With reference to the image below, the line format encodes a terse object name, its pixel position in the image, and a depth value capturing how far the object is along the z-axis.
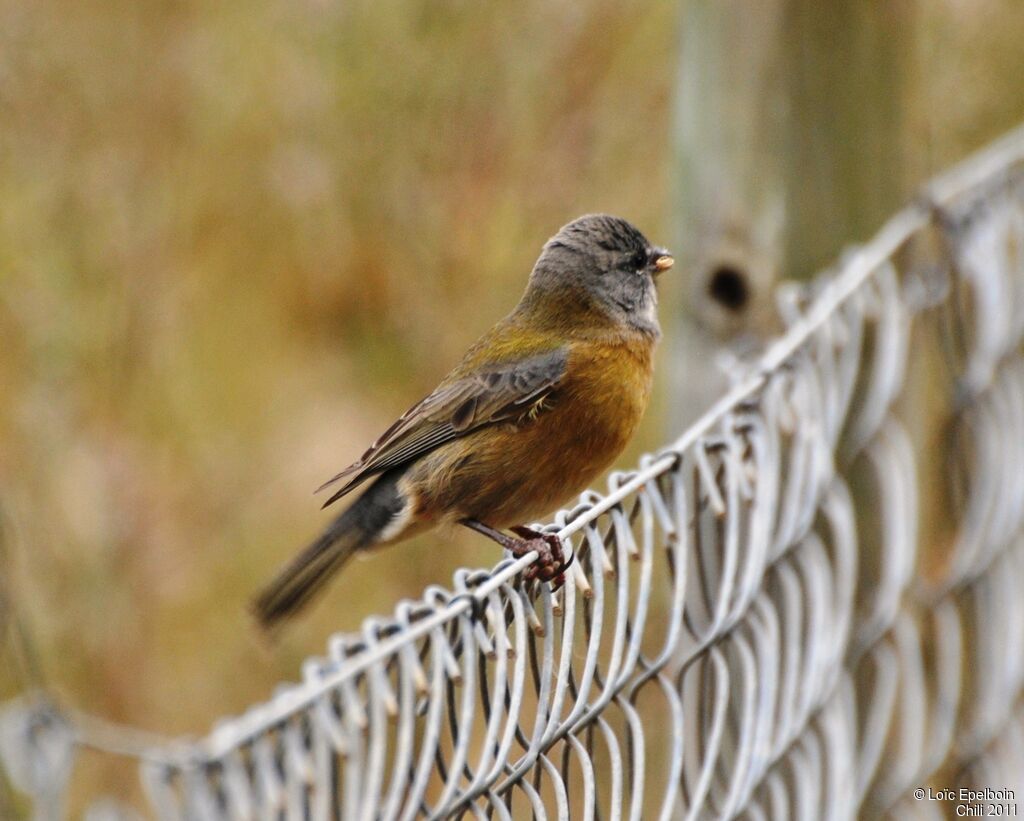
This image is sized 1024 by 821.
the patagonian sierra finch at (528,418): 6.57
